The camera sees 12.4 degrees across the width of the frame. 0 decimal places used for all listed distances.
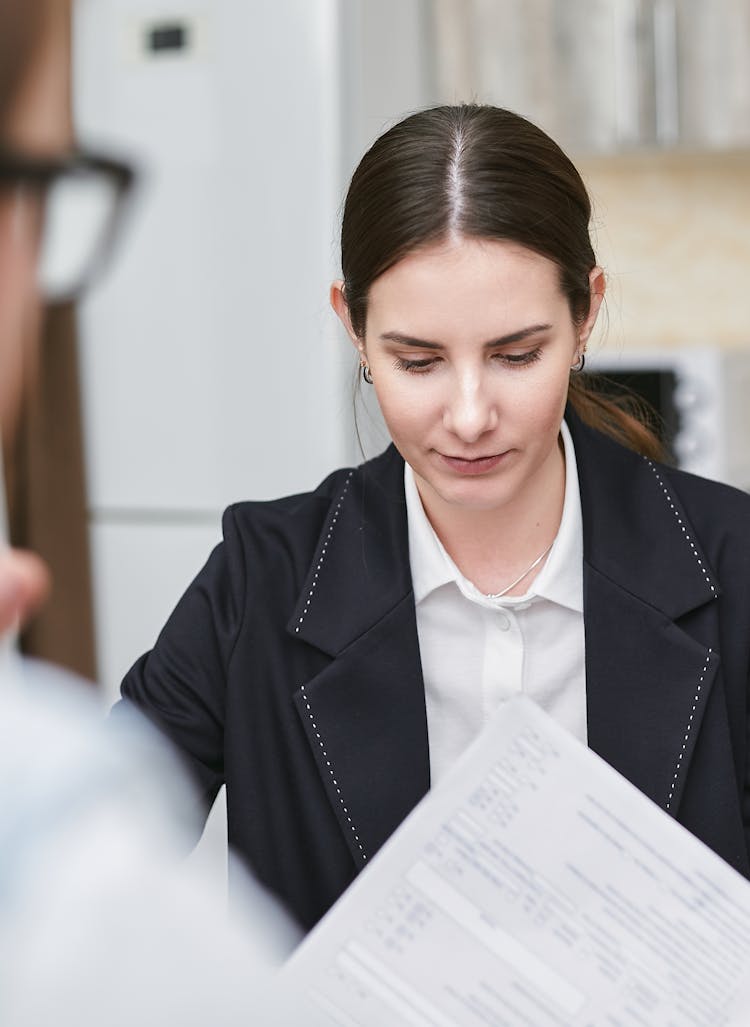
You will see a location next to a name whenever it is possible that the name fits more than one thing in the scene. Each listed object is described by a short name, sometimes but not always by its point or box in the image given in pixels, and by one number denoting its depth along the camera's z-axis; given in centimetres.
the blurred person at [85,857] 92
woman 201
